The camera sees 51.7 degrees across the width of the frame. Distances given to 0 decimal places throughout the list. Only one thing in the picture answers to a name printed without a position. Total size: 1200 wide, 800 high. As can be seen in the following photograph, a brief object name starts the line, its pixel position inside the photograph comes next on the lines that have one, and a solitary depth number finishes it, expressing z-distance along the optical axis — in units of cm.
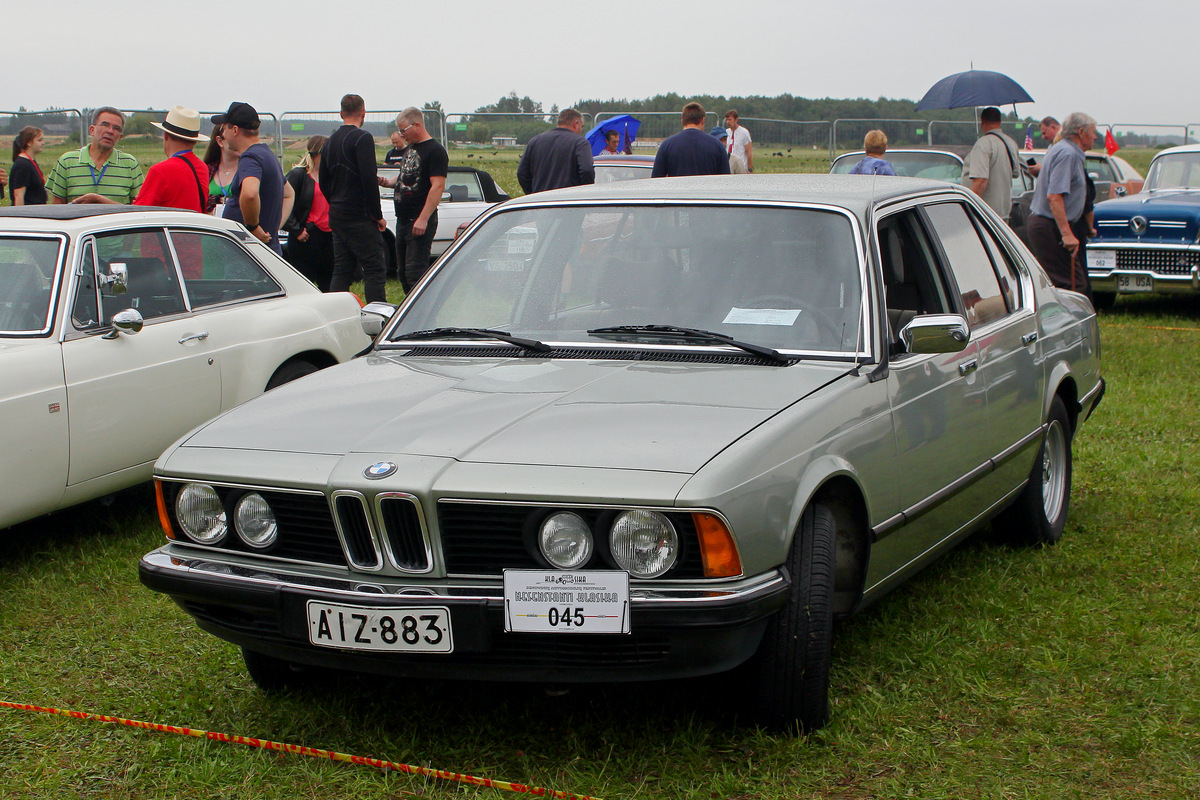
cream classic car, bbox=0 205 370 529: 492
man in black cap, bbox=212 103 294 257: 792
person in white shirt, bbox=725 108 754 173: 1928
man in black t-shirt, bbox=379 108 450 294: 976
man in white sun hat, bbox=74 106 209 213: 746
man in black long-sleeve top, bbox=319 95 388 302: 909
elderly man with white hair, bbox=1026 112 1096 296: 1012
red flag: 2084
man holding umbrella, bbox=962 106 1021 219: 1063
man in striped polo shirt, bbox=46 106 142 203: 838
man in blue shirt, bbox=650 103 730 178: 1011
